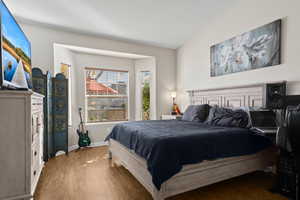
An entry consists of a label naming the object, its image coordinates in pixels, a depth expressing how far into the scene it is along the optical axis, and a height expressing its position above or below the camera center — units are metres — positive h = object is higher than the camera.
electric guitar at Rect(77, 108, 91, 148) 3.73 -0.92
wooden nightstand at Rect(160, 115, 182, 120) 3.64 -0.49
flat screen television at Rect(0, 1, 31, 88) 1.54 +0.62
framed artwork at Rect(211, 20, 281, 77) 2.41 +0.86
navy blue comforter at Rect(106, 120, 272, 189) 1.58 -0.55
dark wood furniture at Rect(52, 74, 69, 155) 3.20 -0.29
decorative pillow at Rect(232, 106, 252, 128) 2.28 -0.28
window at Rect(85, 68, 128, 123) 4.27 +0.09
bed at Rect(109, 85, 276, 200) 1.60 -0.78
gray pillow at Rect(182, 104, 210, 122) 3.00 -0.30
